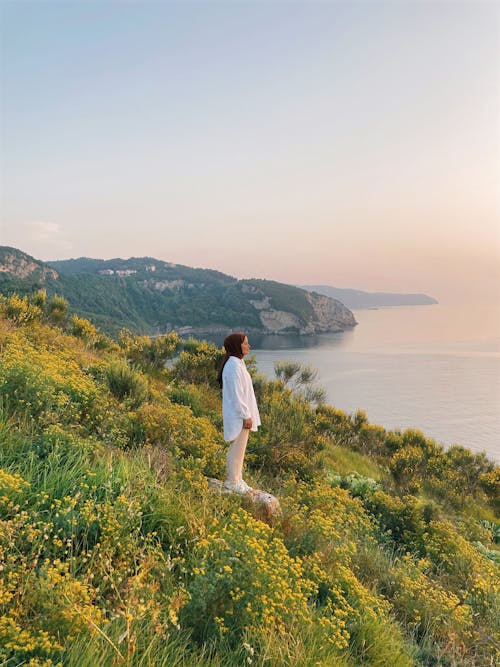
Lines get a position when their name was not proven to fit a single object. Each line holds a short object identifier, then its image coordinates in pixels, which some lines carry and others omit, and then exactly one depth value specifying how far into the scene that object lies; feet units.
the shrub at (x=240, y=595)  7.75
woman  17.85
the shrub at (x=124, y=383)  23.40
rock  14.71
